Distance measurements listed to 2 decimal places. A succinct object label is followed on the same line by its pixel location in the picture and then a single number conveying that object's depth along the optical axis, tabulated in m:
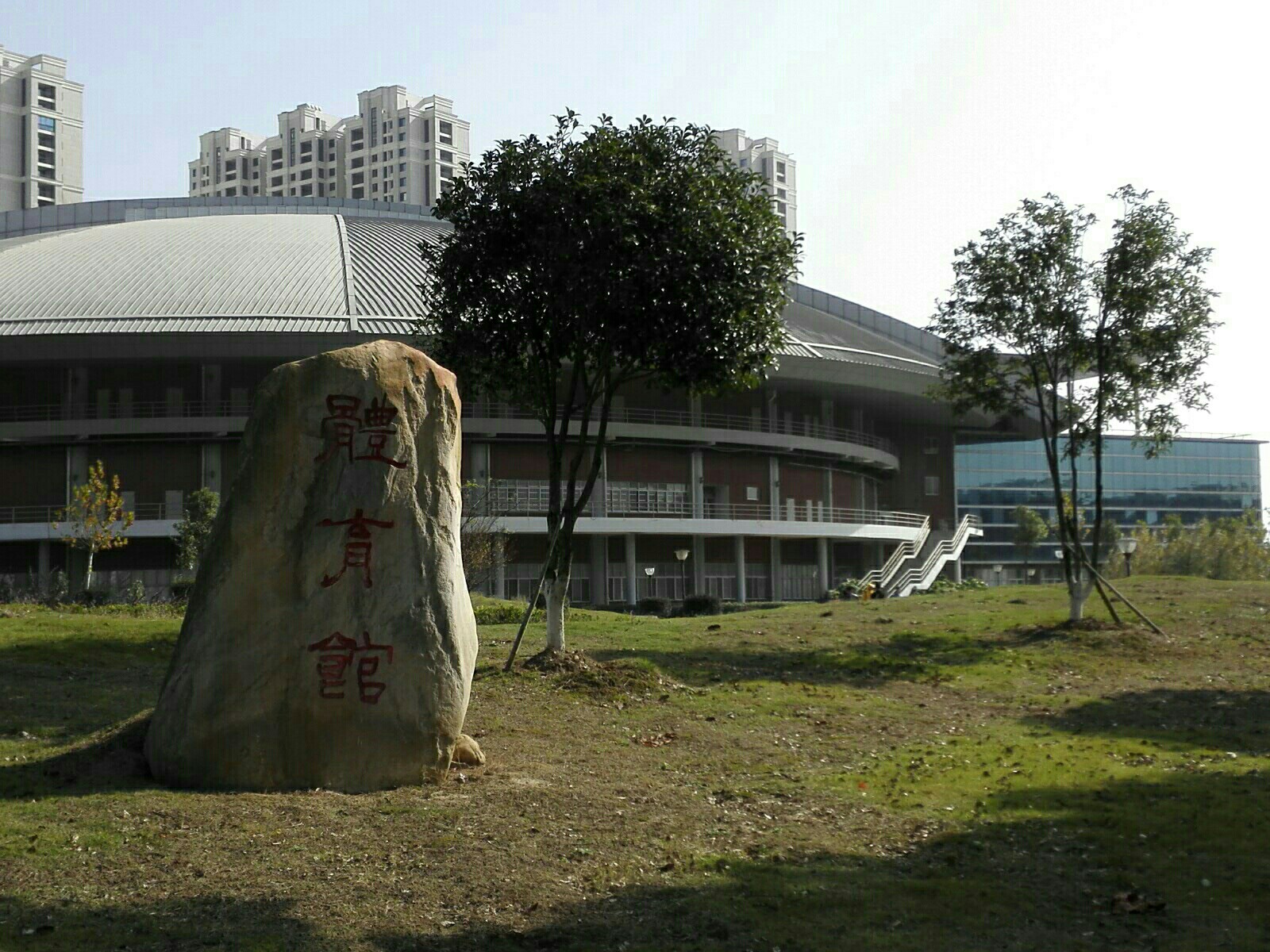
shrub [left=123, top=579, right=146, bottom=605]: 36.80
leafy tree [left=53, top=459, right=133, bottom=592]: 38.53
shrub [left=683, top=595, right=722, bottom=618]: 40.50
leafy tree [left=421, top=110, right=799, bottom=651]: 17.20
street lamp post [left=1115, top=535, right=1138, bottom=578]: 38.40
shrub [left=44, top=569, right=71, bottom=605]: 33.07
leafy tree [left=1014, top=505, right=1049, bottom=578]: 70.69
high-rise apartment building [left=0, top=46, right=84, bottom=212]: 135.25
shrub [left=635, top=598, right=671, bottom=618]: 46.09
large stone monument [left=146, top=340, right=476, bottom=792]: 9.84
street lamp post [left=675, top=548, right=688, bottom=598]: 52.34
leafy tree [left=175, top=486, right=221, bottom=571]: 39.00
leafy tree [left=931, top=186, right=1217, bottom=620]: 23.97
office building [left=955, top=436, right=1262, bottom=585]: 93.19
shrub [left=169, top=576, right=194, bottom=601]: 35.18
